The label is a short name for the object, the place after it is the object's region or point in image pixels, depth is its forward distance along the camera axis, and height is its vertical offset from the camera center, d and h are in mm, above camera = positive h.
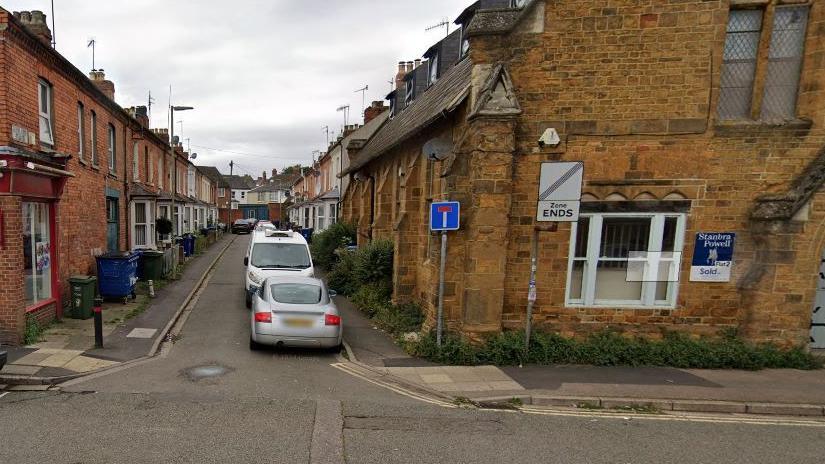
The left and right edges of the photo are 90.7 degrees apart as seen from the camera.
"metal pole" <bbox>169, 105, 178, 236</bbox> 16908 +3195
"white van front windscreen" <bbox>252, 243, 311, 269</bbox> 11469 -1379
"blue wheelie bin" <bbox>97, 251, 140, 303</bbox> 10453 -1945
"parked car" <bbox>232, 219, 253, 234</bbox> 43375 -2228
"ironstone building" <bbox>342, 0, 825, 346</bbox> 7109 +1205
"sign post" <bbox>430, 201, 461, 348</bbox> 7125 -72
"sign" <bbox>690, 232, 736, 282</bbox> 7410 -511
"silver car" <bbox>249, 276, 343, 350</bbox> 7289 -2053
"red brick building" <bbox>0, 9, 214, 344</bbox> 7086 +497
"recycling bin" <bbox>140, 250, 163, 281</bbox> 13641 -2095
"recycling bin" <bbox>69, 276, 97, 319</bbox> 8953 -2155
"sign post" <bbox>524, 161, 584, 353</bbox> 6395 +484
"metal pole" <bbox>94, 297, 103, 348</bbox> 7398 -2287
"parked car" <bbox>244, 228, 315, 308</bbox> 10922 -1449
